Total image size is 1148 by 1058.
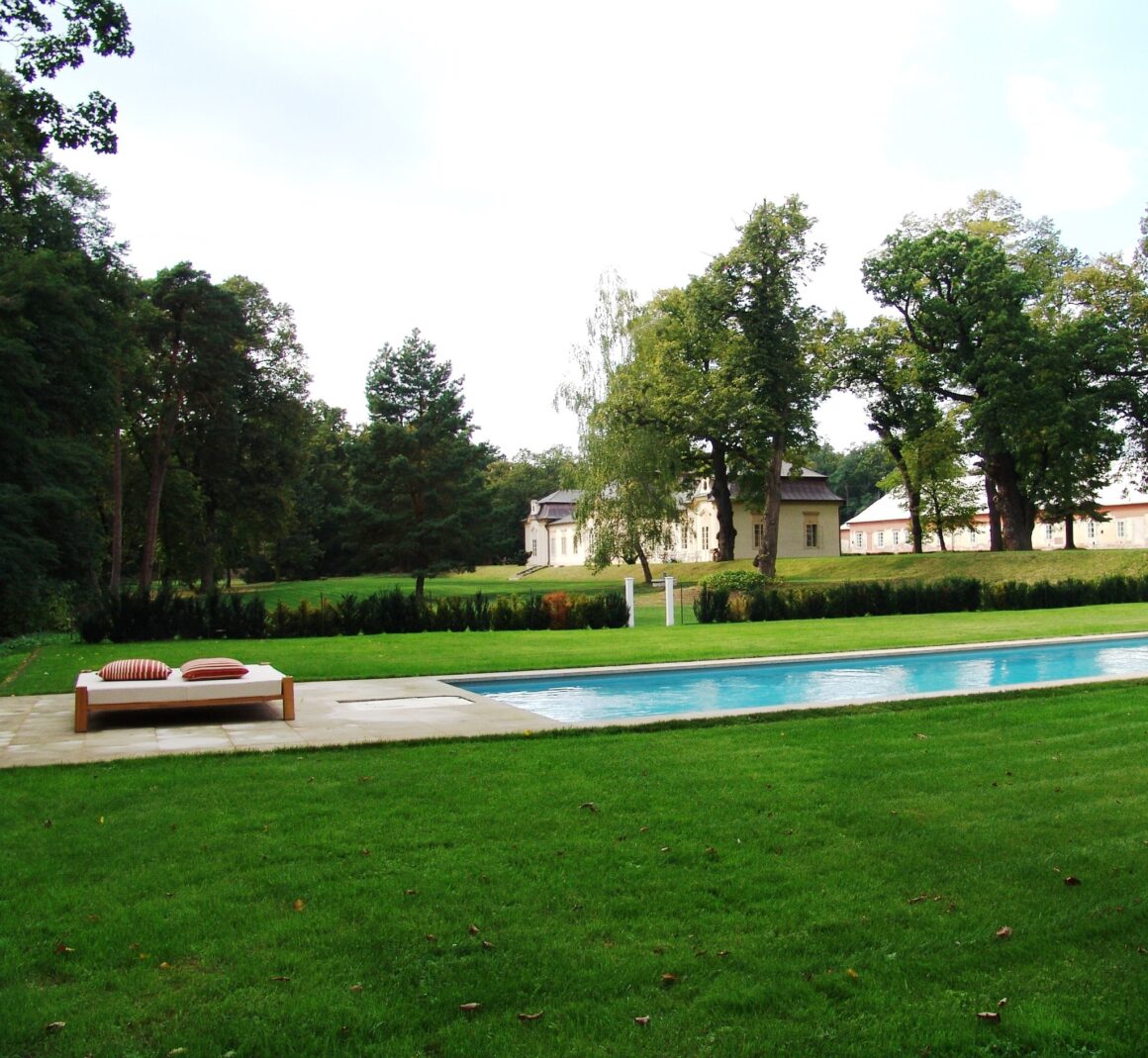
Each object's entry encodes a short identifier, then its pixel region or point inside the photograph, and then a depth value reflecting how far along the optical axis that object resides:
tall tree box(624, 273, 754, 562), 37.19
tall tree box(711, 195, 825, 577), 36.12
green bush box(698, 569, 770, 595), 27.10
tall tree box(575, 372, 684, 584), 39.03
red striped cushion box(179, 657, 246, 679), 9.57
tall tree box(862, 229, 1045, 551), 36.16
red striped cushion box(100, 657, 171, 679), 9.60
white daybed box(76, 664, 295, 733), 8.91
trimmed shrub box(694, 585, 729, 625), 24.95
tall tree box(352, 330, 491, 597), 38.81
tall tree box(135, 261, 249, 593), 37.31
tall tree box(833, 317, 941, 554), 40.22
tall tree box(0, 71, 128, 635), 23.25
